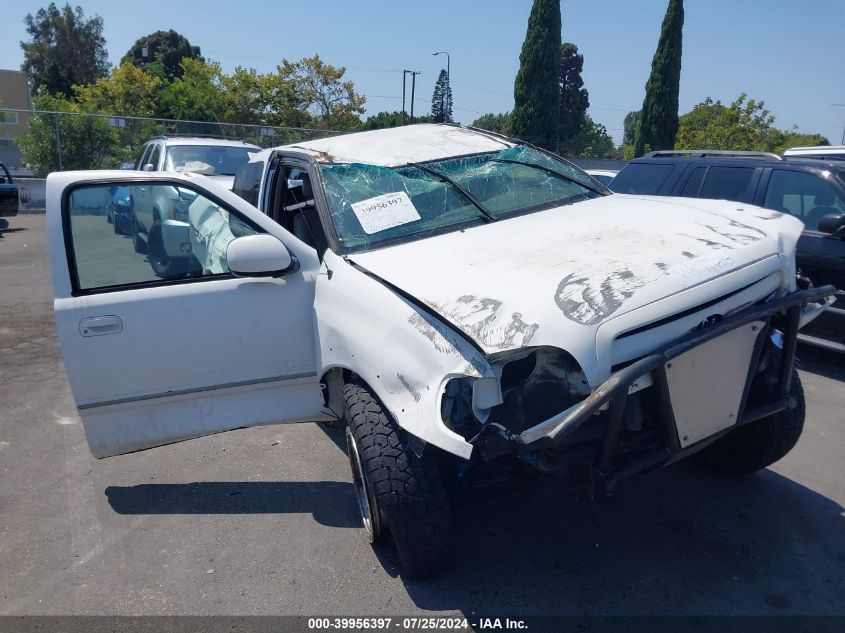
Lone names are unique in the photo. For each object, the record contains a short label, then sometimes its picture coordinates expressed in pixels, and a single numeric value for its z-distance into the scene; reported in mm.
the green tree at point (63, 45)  61938
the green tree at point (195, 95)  32062
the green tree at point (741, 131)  28234
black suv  5715
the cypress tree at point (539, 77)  33938
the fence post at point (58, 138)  19328
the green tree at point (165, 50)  71750
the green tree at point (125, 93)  34969
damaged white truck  2473
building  21453
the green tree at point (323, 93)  32281
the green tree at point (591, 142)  49912
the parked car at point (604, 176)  12826
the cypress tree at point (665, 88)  32375
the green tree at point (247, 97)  31609
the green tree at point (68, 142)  19500
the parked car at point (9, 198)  13859
